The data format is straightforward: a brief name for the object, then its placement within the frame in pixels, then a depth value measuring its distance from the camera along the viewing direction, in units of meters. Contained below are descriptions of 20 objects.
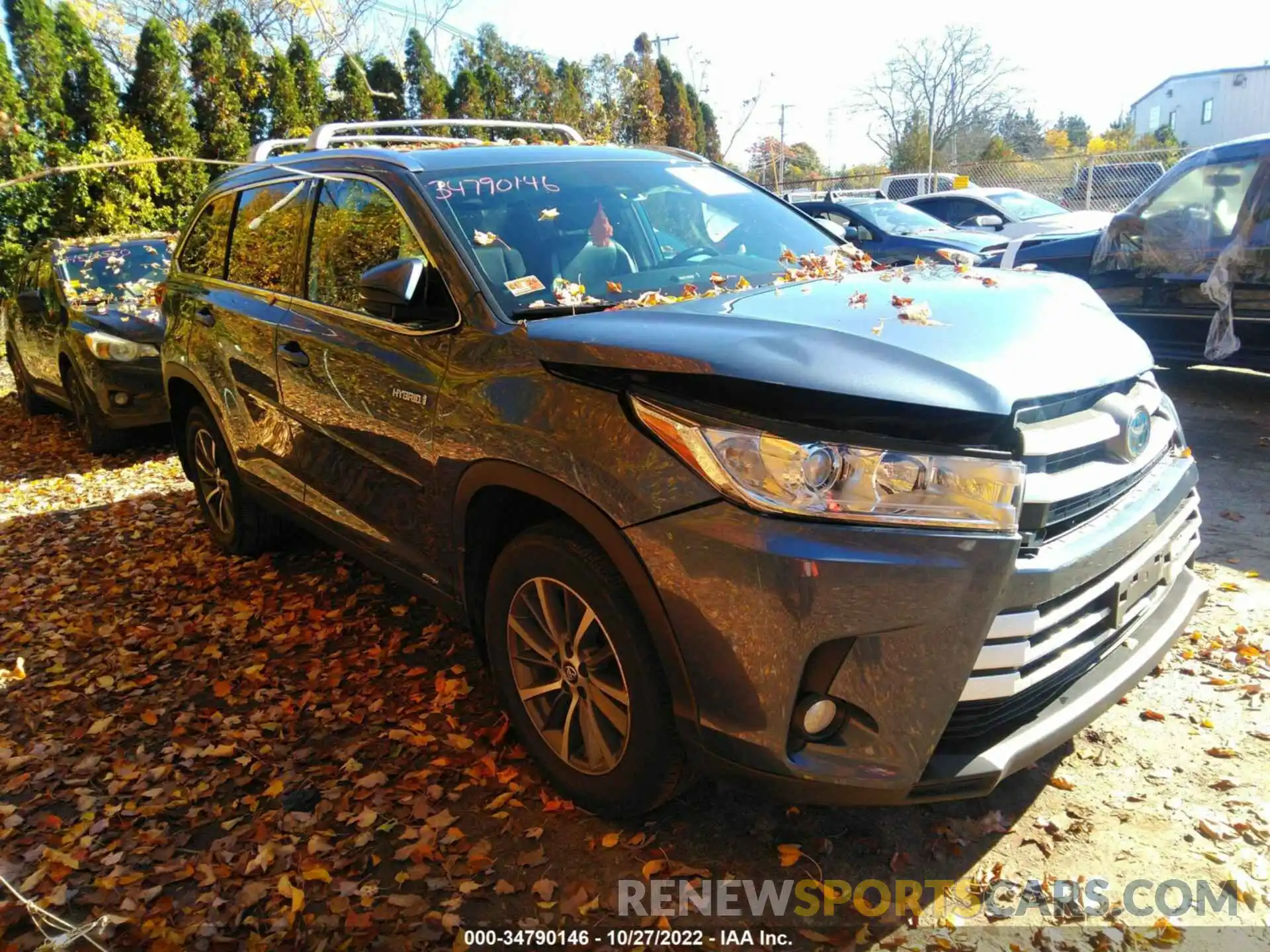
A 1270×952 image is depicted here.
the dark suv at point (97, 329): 7.34
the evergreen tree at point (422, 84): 20.73
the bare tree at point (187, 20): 20.58
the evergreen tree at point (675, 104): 27.62
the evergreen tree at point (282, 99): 17.31
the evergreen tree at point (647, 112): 26.33
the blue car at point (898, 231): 10.13
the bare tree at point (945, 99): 50.47
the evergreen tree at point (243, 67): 16.98
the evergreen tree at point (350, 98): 18.92
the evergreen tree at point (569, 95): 23.93
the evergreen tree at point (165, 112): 15.10
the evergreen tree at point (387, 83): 20.38
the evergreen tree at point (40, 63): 14.00
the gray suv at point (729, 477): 2.03
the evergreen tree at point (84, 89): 14.50
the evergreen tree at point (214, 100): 16.33
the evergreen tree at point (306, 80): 17.89
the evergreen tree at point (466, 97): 20.94
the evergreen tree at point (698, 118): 28.86
